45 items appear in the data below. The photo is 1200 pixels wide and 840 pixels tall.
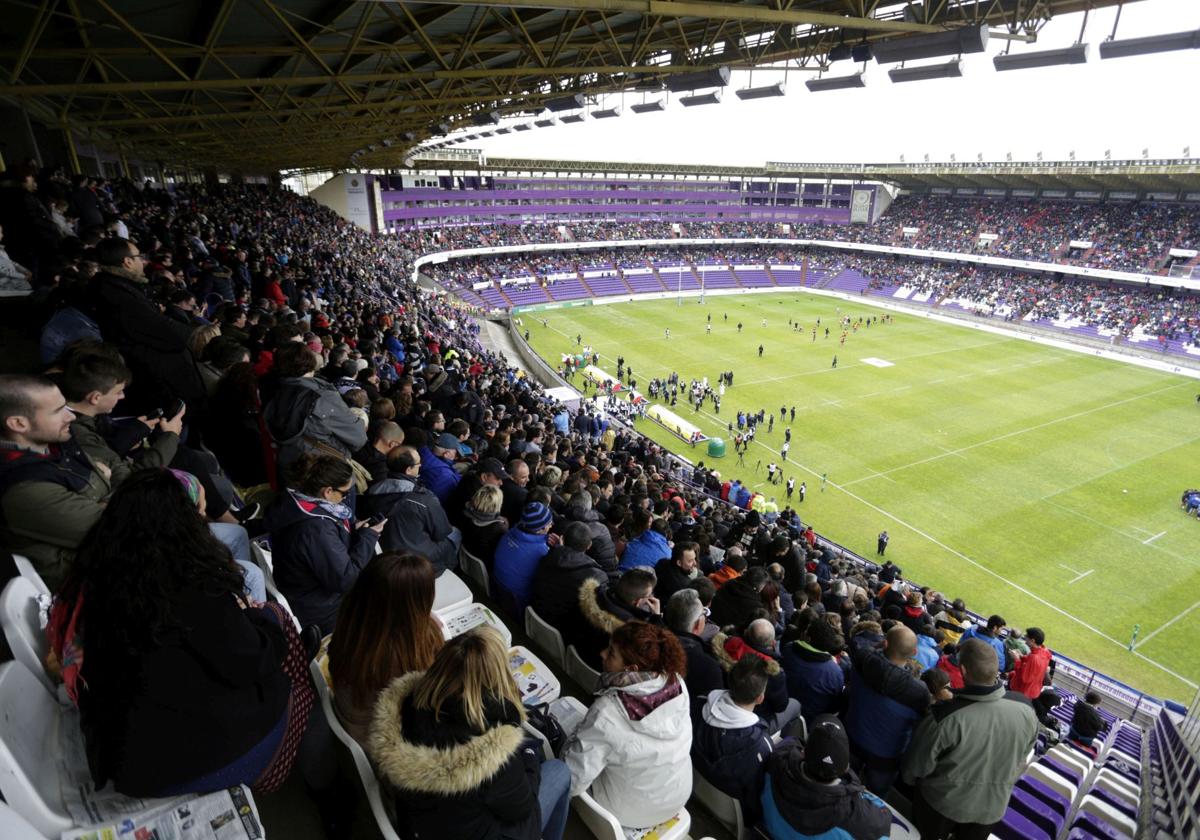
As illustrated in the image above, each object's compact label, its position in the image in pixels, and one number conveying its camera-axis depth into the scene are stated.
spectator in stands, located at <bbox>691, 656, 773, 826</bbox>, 3.43
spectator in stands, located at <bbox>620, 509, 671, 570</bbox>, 6.29
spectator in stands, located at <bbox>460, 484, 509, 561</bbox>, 5.09
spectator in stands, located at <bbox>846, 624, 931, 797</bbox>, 4.05
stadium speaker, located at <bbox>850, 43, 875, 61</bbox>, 9.88
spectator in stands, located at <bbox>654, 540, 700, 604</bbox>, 5.68
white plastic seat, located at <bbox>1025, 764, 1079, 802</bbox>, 5.35
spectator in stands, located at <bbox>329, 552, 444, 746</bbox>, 2.57
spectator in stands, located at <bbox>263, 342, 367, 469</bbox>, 4.69
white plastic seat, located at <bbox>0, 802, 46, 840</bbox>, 1.61
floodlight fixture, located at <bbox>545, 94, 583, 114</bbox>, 15.86
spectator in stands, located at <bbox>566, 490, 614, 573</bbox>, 5.60
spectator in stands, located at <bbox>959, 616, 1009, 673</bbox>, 7.54
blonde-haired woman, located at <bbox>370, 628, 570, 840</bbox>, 2.11
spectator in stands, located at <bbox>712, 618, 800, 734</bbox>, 4.11
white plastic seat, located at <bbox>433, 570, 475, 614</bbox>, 4.23
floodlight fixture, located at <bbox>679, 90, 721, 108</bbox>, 12.80
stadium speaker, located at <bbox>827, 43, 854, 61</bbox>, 10.02
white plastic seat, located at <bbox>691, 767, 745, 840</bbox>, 3.52
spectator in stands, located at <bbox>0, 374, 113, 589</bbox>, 2.60
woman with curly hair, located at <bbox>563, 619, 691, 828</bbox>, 2.96
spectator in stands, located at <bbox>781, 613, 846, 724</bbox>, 4.55
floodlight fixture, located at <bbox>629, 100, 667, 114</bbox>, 14.98
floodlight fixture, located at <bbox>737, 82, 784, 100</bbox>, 11.86
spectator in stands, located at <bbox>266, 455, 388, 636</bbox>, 3.37
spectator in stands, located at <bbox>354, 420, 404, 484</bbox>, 5.14
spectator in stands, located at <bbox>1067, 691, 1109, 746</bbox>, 6.95
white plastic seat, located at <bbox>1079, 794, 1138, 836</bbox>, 5.15
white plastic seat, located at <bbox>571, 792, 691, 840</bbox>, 2.96
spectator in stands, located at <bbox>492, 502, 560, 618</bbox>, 4.67
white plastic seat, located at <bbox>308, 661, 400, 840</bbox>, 2.41
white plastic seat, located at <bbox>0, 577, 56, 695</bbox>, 2.25
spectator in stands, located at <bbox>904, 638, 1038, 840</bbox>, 3.70
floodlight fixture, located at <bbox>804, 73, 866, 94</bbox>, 10.67
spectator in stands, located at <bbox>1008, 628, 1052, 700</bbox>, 6.51
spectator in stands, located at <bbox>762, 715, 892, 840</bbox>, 3.12
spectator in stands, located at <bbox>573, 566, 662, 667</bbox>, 3.95
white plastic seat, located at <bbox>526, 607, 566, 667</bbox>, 4.37
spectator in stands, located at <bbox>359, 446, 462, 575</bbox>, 4.29
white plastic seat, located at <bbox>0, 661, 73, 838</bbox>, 1.86
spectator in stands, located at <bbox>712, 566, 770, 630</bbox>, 5.23
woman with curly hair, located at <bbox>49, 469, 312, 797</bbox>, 1.97
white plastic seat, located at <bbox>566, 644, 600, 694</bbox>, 4.12
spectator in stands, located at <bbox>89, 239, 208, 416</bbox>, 4.84
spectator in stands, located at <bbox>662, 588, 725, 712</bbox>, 3.96
